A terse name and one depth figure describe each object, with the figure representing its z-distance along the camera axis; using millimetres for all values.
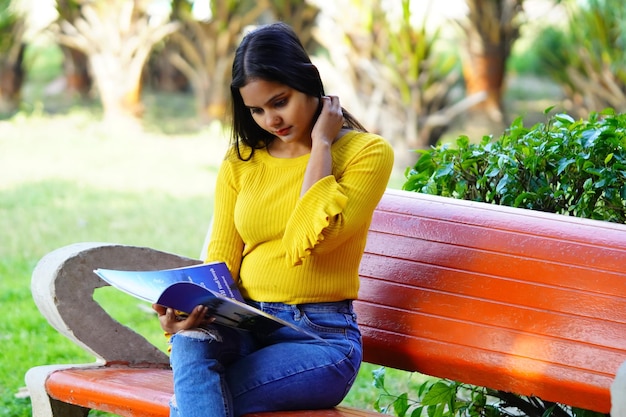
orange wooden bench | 3816
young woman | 3804
